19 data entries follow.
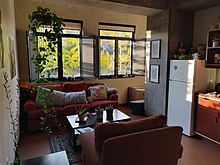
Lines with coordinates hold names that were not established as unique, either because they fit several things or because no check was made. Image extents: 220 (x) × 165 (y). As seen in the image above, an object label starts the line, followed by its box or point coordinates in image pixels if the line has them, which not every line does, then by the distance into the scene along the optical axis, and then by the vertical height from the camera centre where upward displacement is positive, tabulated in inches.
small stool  188.1 -45.1
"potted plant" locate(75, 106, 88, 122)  123.0 -35.3
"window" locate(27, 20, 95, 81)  188.4 +12.1
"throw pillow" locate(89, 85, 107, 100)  176.1 -27.1
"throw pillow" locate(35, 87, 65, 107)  150.2 -29.5
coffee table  117.3 -39.0
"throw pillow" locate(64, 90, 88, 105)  159.9 -29.8
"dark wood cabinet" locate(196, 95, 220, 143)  118.3 -36.8
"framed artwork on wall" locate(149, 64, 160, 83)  165.0 -7.3
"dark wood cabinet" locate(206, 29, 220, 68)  126.0 +12.1
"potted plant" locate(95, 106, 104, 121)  127.7 -35.5
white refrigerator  130.5 -17.2
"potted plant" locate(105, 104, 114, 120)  130.0 -34.5
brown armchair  64.5 -29.6
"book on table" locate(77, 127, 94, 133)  117.7 -43.2
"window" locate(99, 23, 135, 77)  210.2 +19.6
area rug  107.7 -55.1
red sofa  139.6 -35.6
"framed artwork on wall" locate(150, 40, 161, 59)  162.2 +15.5
